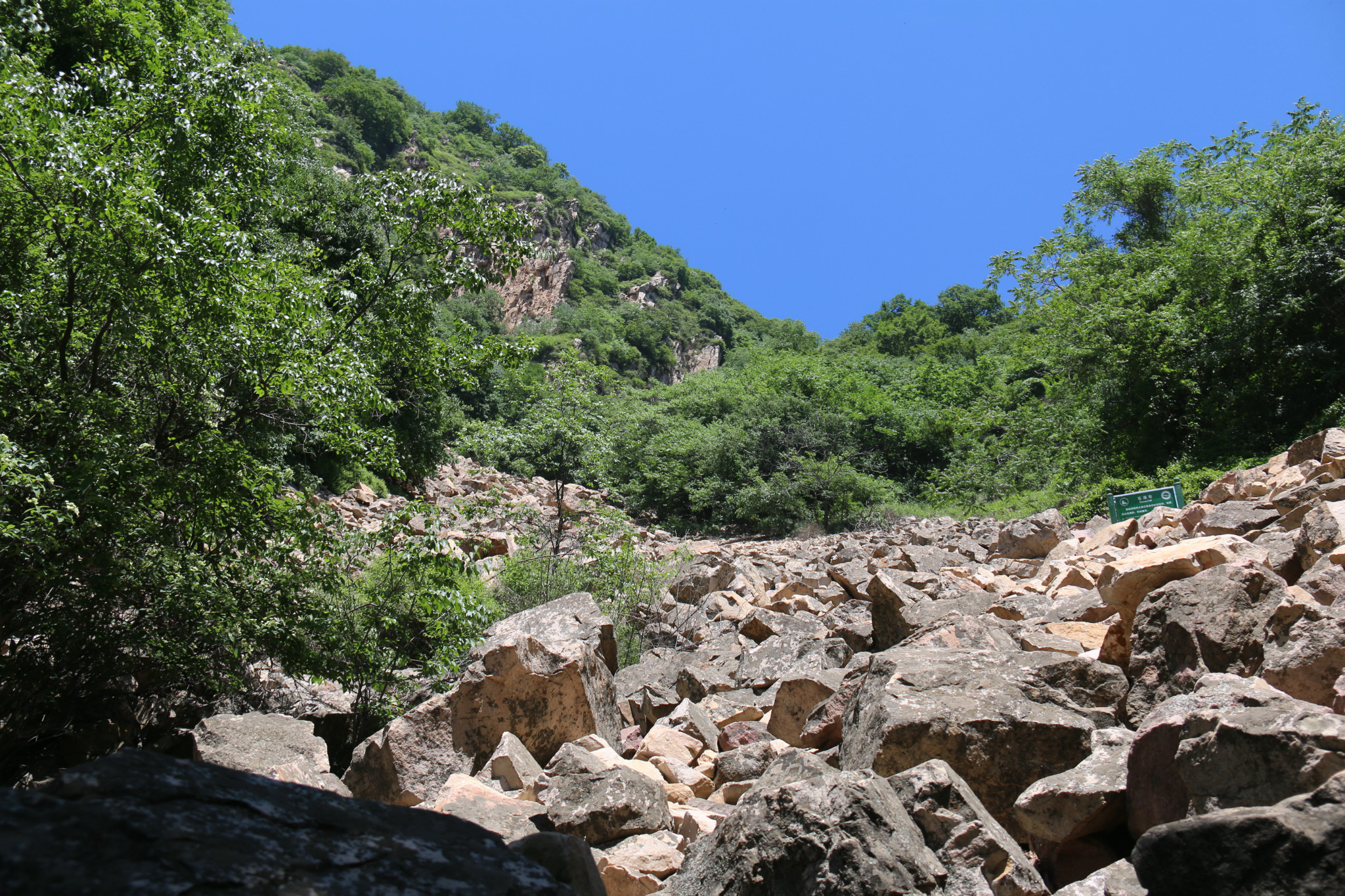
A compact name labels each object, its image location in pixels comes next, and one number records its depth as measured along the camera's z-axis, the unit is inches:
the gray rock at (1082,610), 179.6
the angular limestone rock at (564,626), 217.8
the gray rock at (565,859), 83.0
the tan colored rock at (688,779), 165.2
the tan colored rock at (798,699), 182.7
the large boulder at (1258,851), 63.1
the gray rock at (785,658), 229.8
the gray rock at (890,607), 222.7
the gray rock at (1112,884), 81.2
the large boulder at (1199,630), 117.6
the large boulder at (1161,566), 156.5
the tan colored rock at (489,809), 134.1
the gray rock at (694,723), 187.9
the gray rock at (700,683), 225.9
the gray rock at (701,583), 406.9
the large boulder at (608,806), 132.3
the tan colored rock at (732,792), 153.1
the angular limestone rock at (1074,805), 99.0
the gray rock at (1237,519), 220.4
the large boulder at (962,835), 92.5
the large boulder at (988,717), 117.2
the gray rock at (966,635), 170.4
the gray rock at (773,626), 270.2
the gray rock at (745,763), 160.1
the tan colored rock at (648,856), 116.3
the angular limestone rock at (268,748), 159.5
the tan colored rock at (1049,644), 159.6
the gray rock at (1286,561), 157.6
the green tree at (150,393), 172.4
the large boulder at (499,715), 187.5
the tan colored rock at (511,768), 166.4
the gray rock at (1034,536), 366.9
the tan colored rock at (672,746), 179.6
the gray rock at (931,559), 347.9
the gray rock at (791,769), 106.0
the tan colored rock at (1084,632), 165.0
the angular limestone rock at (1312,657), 101.1
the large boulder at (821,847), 87.7
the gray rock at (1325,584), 125.4
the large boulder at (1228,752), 78.7
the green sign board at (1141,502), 307.6
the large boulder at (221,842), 45.6
